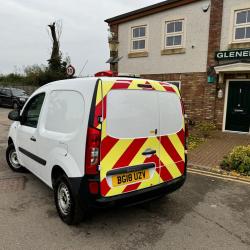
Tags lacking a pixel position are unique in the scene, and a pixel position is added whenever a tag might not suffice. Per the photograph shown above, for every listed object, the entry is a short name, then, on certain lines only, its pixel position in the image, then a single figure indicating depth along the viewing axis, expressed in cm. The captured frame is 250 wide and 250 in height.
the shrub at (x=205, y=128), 990
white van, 296
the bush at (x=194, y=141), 827
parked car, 2027
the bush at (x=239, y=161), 577
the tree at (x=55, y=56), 2505
